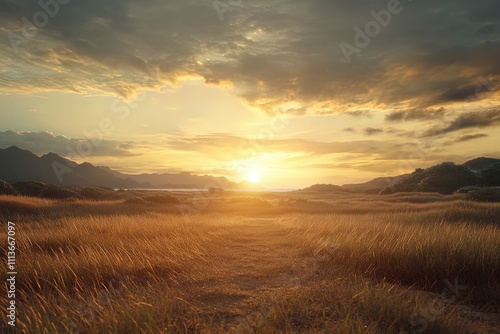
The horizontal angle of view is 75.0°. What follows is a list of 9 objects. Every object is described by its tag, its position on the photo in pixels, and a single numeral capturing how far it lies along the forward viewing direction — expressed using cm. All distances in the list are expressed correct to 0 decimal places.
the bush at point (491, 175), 5708
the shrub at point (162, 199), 3074
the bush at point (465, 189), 4291
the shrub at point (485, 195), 2862
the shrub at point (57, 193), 2856
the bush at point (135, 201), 2576
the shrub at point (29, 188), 3017
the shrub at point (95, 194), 3439
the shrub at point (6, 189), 2482
